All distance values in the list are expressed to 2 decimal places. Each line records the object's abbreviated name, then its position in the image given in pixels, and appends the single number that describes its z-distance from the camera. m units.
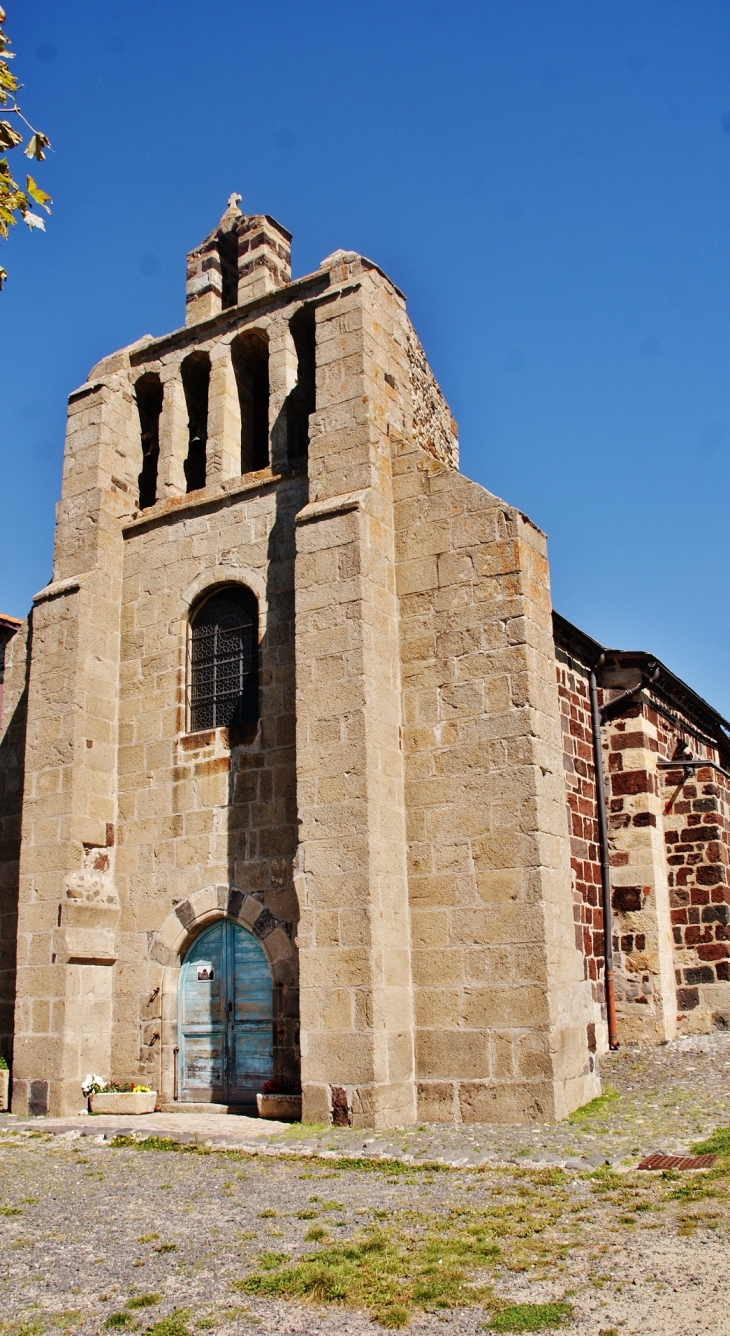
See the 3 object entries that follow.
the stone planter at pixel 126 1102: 10.53
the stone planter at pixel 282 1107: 9.59
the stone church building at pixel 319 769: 9.34
